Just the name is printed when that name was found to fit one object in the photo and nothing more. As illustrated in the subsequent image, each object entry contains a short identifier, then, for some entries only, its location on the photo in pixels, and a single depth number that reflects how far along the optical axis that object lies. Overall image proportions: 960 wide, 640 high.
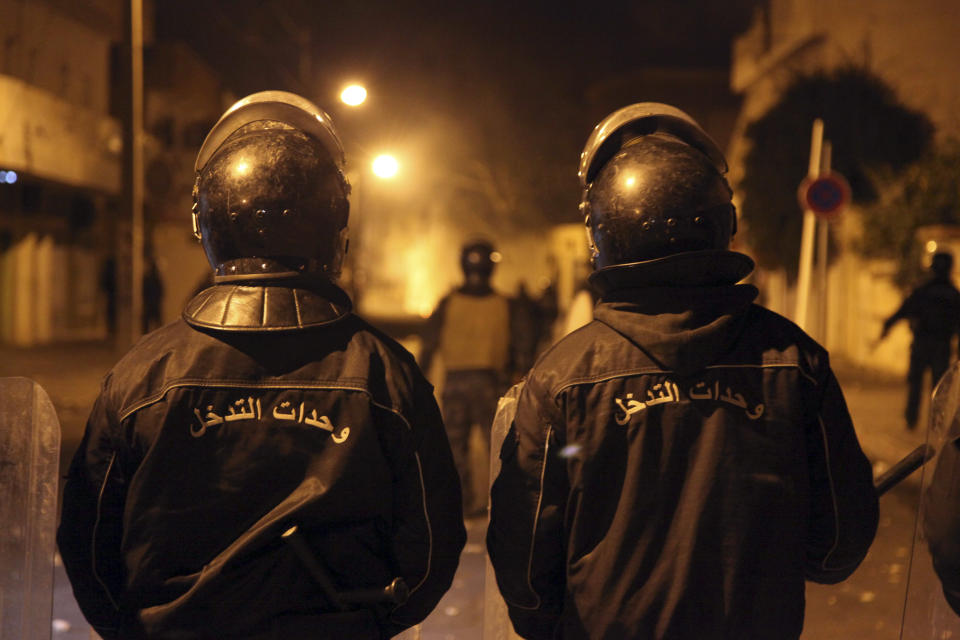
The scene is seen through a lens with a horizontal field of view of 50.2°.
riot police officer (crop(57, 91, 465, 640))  2.18
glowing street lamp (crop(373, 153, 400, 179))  17.36
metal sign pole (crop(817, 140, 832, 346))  14.74
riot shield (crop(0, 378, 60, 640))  2.47
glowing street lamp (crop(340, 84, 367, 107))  14.09
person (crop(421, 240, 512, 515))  7.02
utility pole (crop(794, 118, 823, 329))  11.01
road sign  11.34
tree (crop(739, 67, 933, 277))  20.33
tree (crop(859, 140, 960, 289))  17.16
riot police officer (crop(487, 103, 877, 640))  2.25
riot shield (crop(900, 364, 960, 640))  2.44
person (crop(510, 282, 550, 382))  7.35
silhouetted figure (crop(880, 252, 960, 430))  9.99
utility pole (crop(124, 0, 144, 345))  12.21
